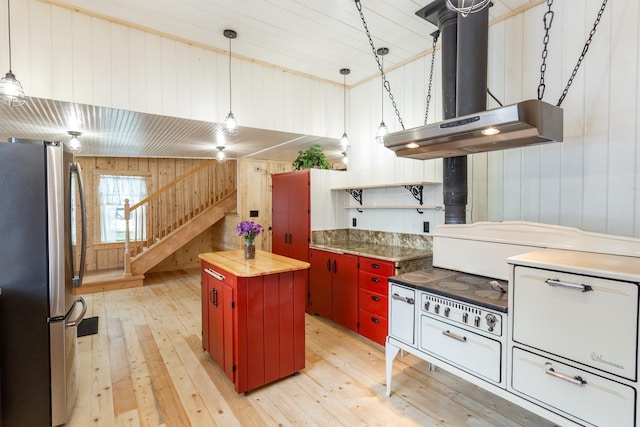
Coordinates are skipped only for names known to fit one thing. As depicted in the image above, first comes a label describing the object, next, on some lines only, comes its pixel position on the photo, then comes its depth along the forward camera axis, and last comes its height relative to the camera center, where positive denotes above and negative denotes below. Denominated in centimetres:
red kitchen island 233 -87
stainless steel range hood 160 +45
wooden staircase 559 -20
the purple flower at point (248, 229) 294 -20
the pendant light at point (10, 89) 206 +79
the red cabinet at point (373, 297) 297 -89
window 644 +19
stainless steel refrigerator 186 -46
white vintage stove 136 -60
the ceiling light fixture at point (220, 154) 471 +82
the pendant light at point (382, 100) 329 +135
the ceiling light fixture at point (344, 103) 387 +147
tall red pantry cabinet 405 -9
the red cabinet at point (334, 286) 334 -91
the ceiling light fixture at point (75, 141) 366 +78
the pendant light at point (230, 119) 297 +87
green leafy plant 418 +65
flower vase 287 -38
